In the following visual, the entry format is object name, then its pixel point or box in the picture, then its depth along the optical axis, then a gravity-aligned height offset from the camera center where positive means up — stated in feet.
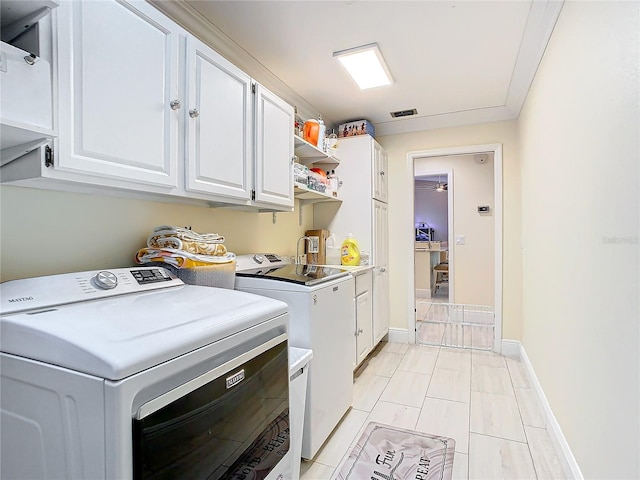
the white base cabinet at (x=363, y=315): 9.14 -2.20
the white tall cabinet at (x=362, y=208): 10.76 +0.95
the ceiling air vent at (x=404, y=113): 10.91 +4.01
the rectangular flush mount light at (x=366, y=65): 7.25 +3.93
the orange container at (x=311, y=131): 9.18 +2.85
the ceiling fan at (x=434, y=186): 24.84 +3.83
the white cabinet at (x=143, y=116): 3.39 +1.54
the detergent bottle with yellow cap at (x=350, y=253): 10.31 -0.47
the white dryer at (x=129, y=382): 2.34 -1.13
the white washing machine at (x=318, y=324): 5.80 -1.57
